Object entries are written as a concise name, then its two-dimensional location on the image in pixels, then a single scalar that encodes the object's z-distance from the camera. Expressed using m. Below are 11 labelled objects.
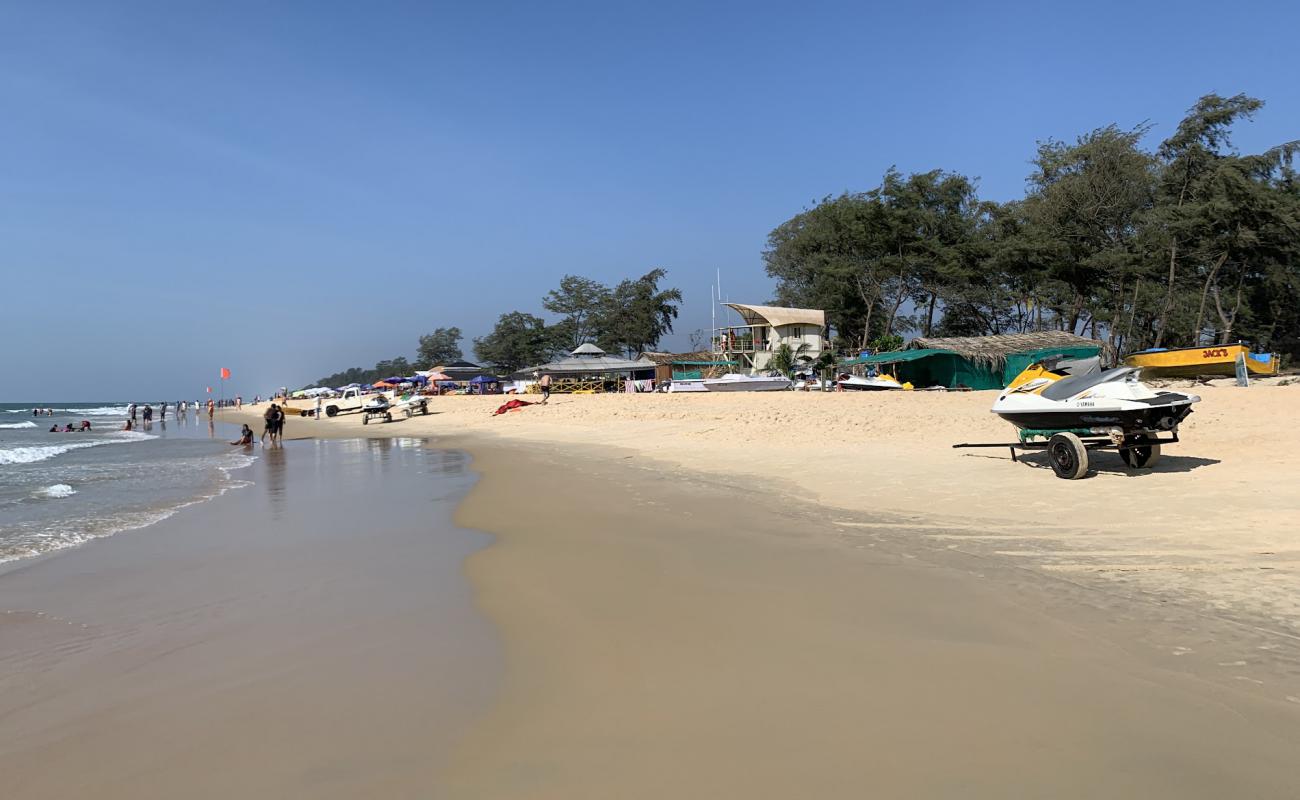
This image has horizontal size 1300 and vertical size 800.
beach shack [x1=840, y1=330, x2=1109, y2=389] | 33.03
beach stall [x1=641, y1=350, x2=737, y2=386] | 50.03
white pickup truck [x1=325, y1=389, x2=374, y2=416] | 45.65
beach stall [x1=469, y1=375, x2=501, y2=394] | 60.97
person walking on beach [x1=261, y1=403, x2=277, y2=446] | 24.69
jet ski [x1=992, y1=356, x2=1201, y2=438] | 8.85
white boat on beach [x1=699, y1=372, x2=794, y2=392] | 38.09
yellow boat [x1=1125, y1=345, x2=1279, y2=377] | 24.56
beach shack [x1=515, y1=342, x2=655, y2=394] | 49.31
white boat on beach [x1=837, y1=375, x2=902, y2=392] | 31.14
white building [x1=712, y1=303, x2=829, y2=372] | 49.44
